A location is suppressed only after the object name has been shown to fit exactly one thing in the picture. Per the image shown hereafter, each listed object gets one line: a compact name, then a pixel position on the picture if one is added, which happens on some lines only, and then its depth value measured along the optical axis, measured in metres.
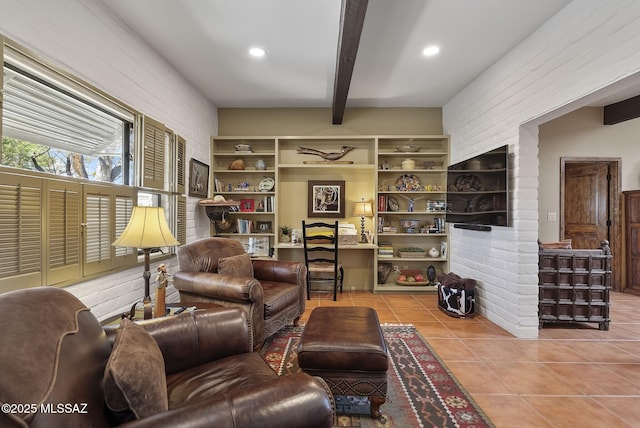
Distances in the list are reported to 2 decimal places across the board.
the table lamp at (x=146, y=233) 1.76
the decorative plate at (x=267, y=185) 4.41
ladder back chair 3.97
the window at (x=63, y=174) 1.62
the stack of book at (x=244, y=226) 4.38
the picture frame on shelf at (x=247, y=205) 4.50
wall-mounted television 2.98
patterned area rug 1.68
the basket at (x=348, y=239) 4.24
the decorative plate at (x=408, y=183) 4.45
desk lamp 4.24
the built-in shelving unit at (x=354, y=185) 4.41
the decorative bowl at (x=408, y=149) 4.42
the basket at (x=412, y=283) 4.33
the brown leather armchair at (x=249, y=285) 2.30
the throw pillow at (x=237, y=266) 2.72
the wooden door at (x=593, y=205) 4.49
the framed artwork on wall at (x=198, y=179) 3.72
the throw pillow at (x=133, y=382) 0.87
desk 4.55
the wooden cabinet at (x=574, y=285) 3.00
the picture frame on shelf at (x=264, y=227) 4.49
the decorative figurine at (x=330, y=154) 4.50
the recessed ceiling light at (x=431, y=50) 2.87
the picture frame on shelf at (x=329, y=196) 4.51
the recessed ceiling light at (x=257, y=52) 2.91
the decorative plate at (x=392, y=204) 4.46
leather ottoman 1.67
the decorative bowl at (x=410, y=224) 4.49
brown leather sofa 0.72
